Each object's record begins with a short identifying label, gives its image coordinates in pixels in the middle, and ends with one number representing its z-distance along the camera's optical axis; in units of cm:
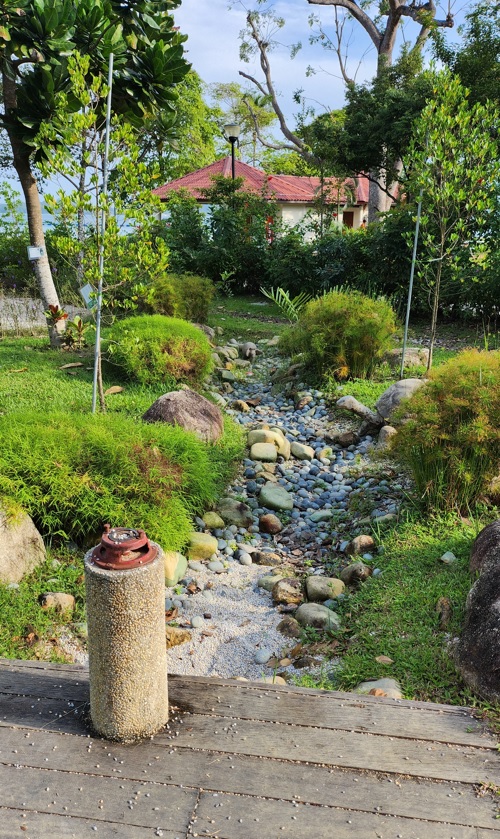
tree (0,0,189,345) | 575
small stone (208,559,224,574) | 407
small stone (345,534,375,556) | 405
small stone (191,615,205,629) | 347
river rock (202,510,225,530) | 455
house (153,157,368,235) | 2120
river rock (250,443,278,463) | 564
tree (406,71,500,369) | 614
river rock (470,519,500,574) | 289
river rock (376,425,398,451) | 545
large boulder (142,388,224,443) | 514
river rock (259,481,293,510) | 488
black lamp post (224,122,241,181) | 1464
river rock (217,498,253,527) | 463
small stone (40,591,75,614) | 338
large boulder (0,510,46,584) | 349
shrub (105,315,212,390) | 654
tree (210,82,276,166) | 3316
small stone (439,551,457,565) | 353
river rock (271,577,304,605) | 367
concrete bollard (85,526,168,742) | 182
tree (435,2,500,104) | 1246
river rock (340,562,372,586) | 373
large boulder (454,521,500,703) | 245
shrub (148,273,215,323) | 884
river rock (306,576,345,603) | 364
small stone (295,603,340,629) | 338
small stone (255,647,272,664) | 316
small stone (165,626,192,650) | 329
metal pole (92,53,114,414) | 490
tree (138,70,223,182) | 2114
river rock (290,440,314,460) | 577
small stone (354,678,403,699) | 261
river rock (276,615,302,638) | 337
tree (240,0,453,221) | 1656
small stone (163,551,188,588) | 383
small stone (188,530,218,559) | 419
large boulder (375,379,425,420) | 564
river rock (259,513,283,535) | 460
